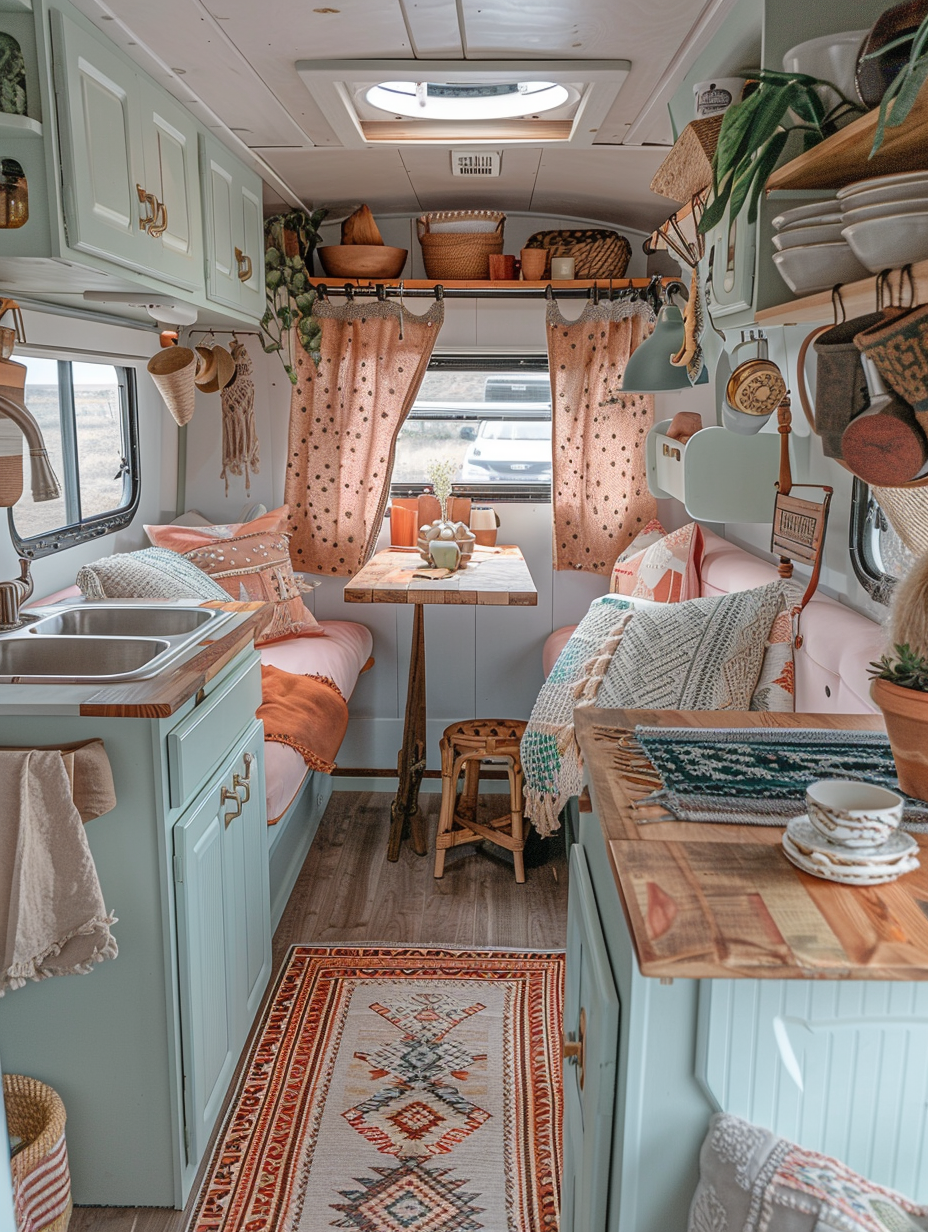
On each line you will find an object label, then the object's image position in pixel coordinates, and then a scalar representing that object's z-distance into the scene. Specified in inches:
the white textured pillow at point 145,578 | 119.3
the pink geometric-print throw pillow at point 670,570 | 143.9
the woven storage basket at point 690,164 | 77.8
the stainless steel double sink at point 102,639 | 91.4
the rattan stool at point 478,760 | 137.9
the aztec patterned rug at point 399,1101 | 82.6
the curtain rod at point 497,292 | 160.4
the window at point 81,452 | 124.6
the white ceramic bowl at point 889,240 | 48.8
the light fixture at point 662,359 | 112.4
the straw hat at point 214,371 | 137.4
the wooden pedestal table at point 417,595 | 131.5
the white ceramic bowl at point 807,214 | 56.7
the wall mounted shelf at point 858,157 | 48.9
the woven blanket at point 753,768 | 50.6
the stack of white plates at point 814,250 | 57.7
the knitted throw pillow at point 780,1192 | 40.3
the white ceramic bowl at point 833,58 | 61.0
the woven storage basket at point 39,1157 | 71.5
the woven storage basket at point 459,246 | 156.3
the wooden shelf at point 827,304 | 47.5
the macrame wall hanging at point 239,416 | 166.7
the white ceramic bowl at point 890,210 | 48.1
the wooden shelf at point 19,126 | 75.1
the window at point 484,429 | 170.9
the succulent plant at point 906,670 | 48.6
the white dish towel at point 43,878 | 69.9
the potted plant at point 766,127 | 58.4
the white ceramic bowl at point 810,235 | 57.7
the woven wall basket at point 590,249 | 159.0
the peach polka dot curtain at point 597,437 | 164.2
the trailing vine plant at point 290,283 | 153.9
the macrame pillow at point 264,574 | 150.3
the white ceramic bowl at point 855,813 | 43.6
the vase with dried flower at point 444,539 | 145.3
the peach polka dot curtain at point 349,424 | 164.6
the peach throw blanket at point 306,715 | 123.0
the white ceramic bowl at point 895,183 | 47.6
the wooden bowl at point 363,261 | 157.9
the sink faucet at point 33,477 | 87.5
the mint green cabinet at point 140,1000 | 74.2
